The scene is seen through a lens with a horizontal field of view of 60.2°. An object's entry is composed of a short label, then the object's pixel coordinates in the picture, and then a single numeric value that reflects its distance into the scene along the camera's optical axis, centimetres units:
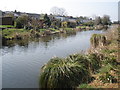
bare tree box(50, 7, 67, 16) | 7598
